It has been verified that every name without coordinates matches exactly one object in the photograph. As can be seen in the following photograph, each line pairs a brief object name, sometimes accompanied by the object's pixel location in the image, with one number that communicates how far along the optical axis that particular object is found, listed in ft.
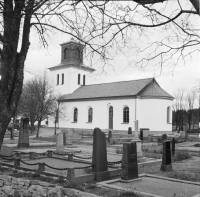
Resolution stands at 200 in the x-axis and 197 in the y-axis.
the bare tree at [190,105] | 161.58
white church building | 118.01
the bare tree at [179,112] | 163.32
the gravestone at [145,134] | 85.64
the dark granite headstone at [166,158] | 32.48
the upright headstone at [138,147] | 39.70
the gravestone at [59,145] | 46.47
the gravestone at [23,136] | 57.65
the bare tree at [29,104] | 108.99
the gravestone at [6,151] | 38.11
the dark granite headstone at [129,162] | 26.12
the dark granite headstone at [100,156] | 26.81
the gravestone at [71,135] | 84.61
